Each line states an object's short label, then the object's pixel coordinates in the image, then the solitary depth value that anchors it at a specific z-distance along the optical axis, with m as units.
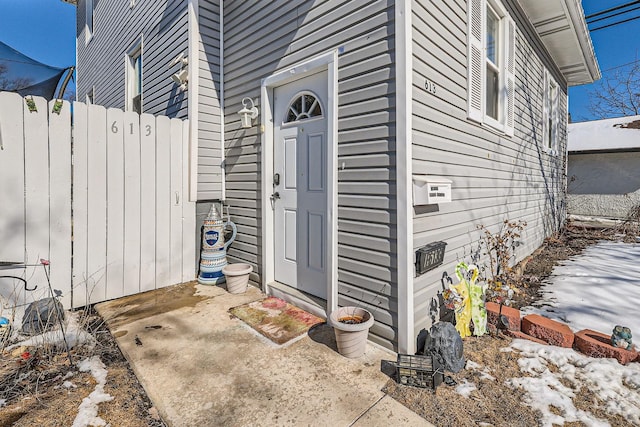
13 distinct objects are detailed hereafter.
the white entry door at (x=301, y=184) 2.97
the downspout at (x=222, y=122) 4.05
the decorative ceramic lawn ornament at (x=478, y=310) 2.64
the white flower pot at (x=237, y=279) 3.47
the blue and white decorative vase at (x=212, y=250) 3.81
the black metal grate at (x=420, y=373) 1.91
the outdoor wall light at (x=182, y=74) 3.99
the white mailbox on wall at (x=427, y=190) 2.19
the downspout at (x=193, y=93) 3.82
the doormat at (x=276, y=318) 2.58
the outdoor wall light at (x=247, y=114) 3.51
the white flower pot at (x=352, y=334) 2.16
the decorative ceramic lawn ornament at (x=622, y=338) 2.17
